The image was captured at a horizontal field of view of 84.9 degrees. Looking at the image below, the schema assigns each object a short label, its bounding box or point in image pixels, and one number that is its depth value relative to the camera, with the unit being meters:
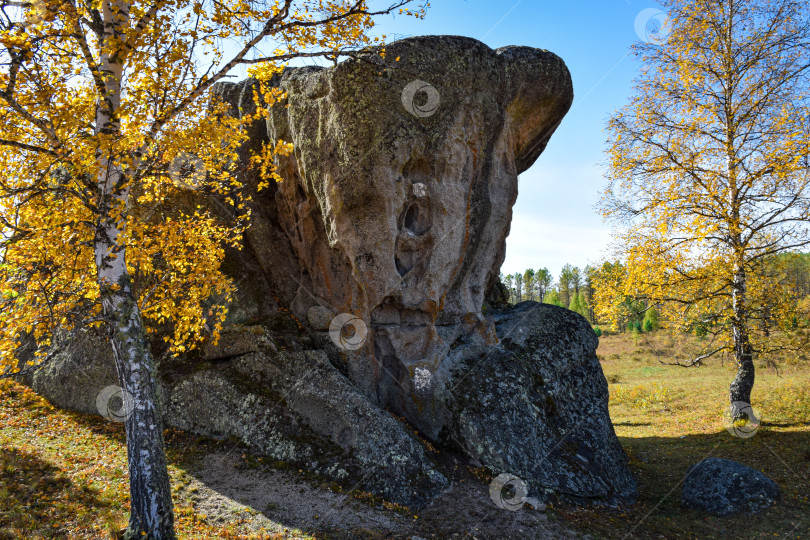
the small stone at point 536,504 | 10.48
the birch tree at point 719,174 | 14.98
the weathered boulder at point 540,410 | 11.79
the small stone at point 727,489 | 10.94
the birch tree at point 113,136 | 6.75
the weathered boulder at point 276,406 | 10.55
